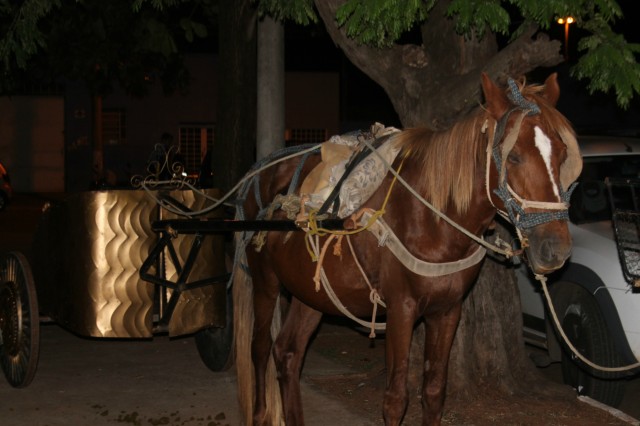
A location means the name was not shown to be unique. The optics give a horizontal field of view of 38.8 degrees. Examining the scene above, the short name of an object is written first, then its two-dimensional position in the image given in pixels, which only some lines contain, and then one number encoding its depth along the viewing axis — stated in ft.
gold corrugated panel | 23.85
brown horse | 15.21
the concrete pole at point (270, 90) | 27.58
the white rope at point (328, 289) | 18.75
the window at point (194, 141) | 122.01
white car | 22.88
